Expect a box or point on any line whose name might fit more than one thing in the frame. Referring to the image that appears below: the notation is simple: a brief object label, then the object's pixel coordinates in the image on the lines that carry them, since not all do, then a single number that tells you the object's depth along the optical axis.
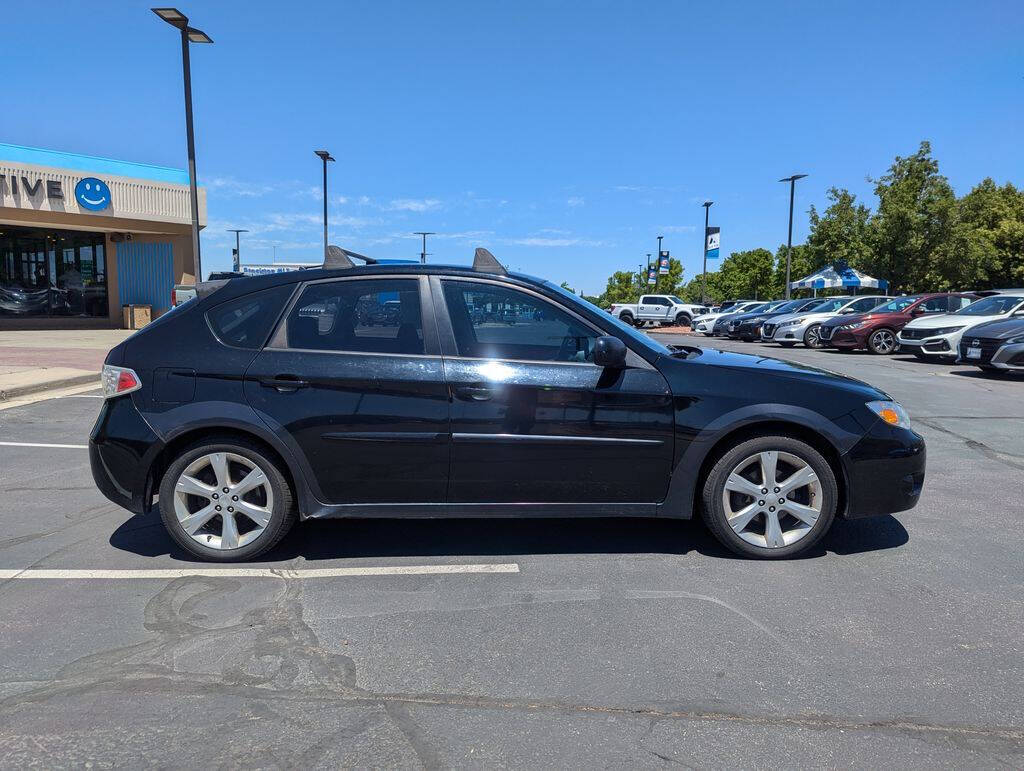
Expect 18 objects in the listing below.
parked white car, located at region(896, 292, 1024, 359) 16.05
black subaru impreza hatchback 3.96
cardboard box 26.75
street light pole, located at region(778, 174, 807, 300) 37.74
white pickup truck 40.25
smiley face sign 23.78
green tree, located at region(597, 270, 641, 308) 106.06
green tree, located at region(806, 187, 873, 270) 38.00
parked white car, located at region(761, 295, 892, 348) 22.77
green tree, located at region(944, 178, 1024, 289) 34.50
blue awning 34.06
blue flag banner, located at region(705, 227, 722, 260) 51.03
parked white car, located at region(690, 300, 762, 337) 33.91
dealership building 23.38
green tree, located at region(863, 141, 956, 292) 33.81
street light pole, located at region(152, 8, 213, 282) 15.10
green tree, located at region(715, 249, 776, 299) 86.06
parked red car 19.20
